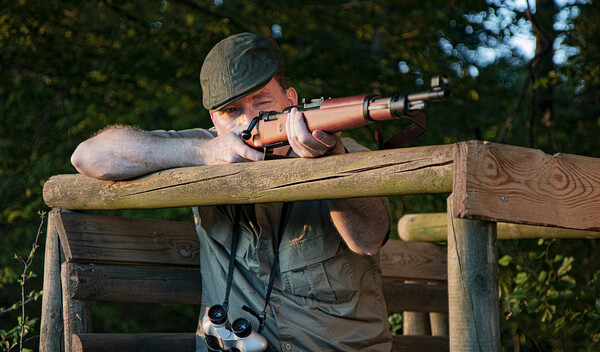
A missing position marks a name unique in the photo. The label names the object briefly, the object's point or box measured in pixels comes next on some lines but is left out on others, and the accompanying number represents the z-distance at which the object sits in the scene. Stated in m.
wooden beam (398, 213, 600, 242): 4.00
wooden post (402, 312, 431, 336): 5.24
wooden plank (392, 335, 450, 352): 4.41
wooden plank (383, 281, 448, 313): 4.58
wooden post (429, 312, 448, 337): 5.03
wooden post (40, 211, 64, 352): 3.65
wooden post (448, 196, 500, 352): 2.16
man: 3.09
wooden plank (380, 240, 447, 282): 4.62
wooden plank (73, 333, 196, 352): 3.43
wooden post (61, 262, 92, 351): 3.50
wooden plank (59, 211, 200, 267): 3.53
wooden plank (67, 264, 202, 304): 3.50
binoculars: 3.15
